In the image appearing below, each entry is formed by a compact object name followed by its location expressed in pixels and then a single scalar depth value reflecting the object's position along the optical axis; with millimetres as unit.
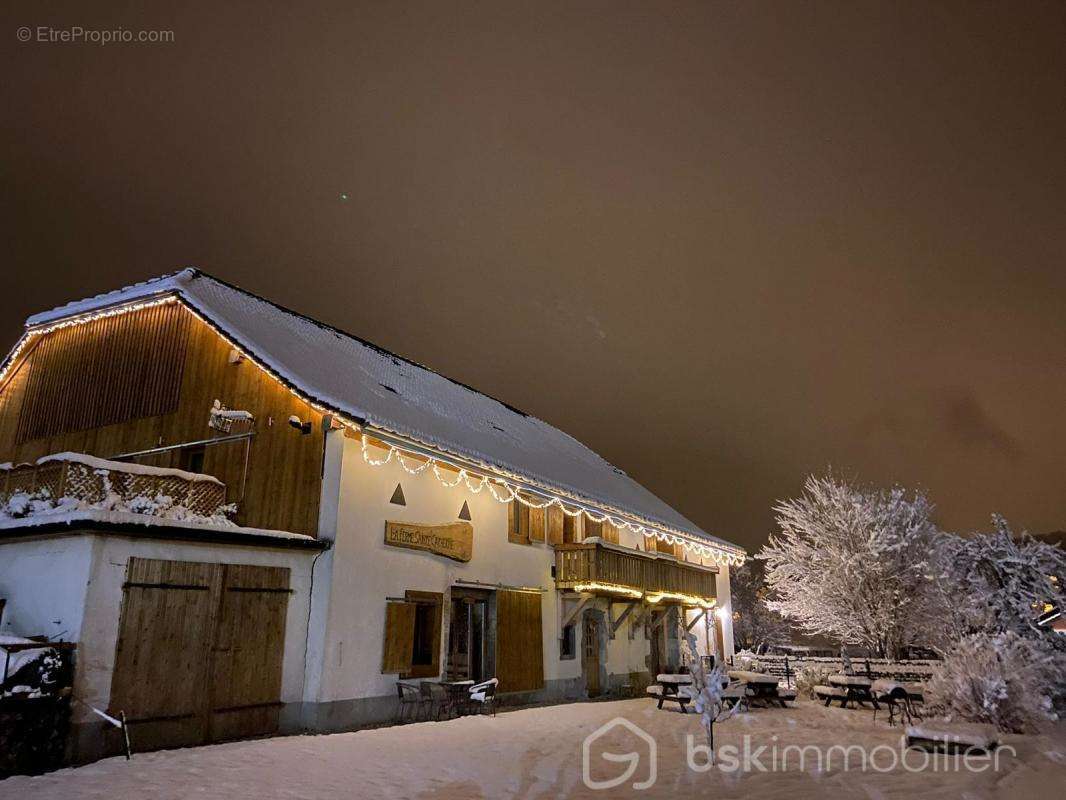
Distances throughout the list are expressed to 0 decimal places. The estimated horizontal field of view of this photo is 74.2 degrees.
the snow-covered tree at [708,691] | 9992
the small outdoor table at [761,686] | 18219
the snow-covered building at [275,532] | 11359
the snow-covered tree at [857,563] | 26281
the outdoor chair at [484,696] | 15555
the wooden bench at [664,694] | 17436
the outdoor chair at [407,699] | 14453
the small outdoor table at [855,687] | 17297
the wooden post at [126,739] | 10072
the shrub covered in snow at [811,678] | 22266
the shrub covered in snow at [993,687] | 13641
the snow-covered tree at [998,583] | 20641
